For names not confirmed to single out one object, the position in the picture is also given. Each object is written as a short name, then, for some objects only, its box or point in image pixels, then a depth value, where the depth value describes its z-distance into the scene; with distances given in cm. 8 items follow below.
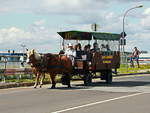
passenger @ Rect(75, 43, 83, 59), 2088
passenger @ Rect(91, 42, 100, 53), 2188
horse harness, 1814
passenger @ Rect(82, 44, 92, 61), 2070
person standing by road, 4131
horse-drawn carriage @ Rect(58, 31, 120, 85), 2059
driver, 2031
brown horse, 1800
